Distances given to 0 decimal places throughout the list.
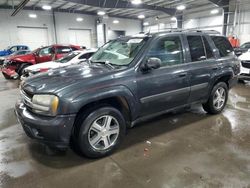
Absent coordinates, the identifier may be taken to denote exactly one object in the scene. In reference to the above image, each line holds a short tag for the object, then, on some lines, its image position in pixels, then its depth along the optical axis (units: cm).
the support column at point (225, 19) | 1546
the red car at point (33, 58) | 902
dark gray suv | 233
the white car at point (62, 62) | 691
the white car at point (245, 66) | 683
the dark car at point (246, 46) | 1223
